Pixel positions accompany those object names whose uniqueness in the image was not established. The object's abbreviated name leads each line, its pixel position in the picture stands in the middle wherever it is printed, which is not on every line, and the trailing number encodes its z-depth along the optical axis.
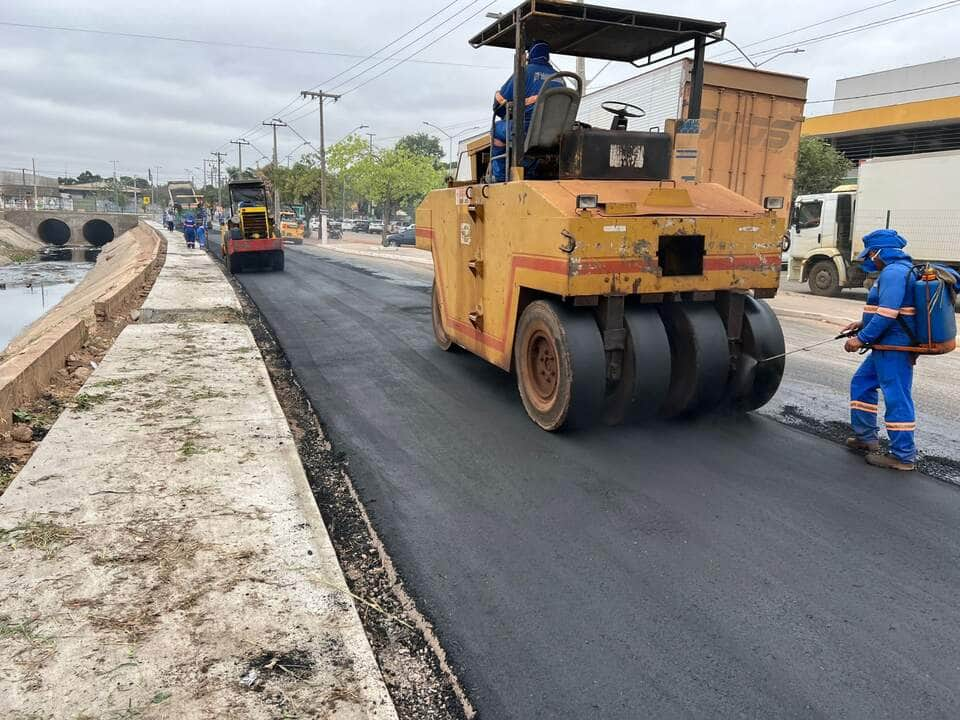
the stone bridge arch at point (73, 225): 61.44
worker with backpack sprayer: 4.43
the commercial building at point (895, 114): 26.16
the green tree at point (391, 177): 47.25
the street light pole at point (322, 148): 41.05
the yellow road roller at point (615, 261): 4.83
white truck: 13.62
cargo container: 11.73
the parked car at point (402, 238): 44.22
